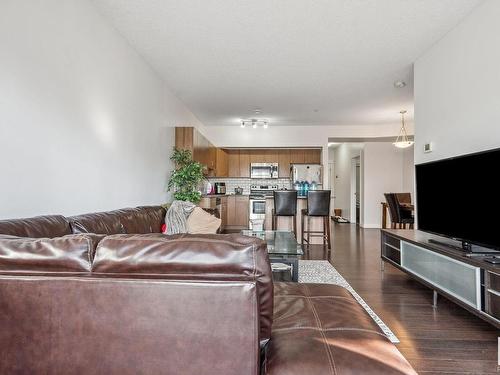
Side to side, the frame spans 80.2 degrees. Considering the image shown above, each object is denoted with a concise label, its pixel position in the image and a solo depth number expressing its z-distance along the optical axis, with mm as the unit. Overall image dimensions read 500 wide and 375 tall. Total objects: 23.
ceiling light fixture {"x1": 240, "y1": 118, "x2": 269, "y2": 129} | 6923
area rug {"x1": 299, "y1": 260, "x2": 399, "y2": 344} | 3234
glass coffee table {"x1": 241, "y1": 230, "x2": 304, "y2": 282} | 2559
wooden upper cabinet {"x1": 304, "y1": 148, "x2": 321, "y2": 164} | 7900
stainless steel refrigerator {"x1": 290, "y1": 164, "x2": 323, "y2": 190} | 7582
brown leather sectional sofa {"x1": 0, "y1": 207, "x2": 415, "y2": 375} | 840
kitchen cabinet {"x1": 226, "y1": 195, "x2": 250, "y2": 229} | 7520
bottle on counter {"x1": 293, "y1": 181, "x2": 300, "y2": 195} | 7384
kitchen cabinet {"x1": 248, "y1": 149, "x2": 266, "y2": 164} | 8008
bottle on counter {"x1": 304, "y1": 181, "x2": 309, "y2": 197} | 7095
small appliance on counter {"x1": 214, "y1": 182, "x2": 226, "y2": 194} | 7517
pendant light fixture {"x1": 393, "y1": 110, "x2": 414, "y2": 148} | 6105
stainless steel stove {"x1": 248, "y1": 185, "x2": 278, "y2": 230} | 7078
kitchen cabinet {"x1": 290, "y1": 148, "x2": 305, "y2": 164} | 7949
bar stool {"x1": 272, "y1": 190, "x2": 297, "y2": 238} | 5367
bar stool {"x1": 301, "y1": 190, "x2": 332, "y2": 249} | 5328
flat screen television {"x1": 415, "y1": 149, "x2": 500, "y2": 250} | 2133
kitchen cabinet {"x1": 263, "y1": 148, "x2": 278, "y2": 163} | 8008
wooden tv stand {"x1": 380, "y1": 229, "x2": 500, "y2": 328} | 1978
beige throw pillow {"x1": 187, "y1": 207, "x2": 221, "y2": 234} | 3408
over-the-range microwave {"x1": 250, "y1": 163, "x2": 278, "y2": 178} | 7906
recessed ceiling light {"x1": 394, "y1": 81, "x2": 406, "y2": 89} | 4468
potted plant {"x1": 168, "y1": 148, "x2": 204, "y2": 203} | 4469
